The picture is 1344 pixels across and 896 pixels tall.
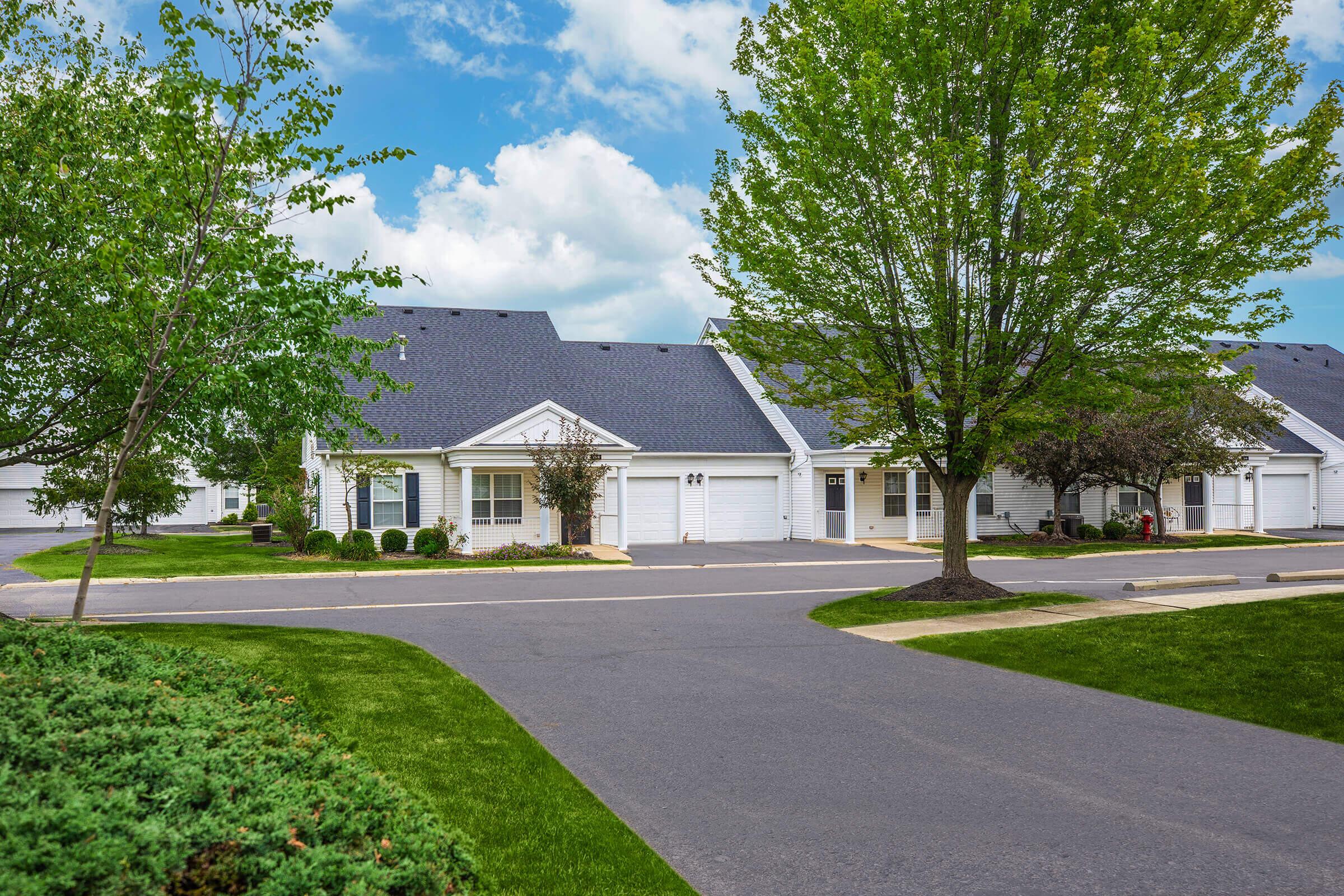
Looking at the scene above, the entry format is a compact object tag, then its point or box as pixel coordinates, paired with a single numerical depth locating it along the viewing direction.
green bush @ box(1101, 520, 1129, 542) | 32.12
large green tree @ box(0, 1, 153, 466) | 9.92
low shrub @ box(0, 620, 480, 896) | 3.50
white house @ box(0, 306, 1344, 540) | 27.30
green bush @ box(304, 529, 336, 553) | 24.95
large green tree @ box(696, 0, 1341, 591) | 12.73
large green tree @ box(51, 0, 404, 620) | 7.97
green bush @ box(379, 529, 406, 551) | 25.61
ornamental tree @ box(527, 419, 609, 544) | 25.19
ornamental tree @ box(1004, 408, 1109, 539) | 28.94
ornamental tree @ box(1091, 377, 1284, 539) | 28.88
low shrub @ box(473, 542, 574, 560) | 24.53
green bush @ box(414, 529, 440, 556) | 25.05
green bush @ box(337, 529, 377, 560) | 24.19
